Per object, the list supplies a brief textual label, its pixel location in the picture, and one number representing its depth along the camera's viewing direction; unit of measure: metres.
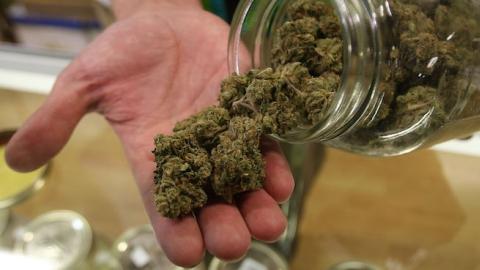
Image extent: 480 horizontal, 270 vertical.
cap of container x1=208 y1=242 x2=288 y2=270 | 0.48
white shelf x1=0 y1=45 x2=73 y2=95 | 0.59
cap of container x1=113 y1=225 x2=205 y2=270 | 0.47
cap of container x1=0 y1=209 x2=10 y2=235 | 0.51
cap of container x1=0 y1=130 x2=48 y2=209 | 0.51
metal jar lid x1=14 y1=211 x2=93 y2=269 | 0.47
